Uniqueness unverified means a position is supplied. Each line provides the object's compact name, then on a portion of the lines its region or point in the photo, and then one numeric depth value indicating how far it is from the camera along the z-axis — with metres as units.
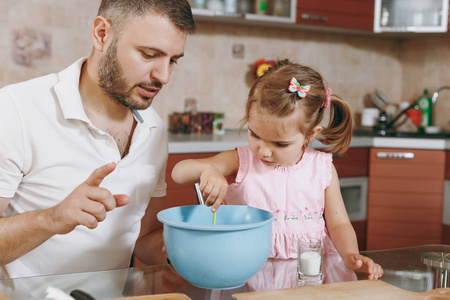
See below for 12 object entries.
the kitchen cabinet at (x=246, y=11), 2.99
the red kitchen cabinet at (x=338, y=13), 3.23
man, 1.29
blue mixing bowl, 0.85
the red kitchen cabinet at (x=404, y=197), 3.16
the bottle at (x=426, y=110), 3.72
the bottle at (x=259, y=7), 3.20
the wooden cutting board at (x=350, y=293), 0.85
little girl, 1.34
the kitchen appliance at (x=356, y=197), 3.19
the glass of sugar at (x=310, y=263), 0.97
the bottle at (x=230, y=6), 3.07
